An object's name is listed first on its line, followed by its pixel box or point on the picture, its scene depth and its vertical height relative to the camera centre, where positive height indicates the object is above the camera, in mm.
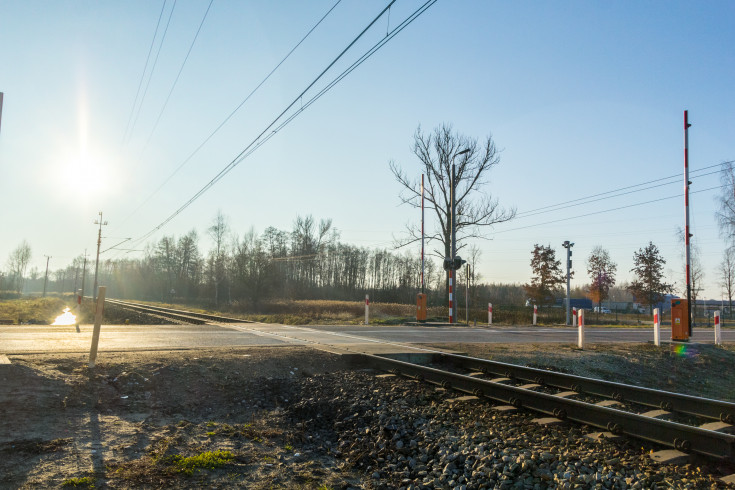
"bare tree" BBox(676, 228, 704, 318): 55341 +2534
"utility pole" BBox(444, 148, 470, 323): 24172 +1581
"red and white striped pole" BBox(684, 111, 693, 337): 15938 +3225
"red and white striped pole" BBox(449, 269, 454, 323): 24078 -202
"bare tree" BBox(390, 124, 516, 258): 29422 +6618
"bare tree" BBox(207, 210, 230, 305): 70688 +3637
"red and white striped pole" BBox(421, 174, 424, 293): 26797 +4036
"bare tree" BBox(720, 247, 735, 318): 52031 +2532
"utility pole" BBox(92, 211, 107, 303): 63969 +5564
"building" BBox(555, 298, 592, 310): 87625 -1155
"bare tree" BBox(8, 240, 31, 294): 115250 +4566
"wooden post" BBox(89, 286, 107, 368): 7633 -678
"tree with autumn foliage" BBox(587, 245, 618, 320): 57500 +2455
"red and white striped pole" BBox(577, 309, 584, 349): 13492 -967
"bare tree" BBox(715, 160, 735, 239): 34875 +6899
